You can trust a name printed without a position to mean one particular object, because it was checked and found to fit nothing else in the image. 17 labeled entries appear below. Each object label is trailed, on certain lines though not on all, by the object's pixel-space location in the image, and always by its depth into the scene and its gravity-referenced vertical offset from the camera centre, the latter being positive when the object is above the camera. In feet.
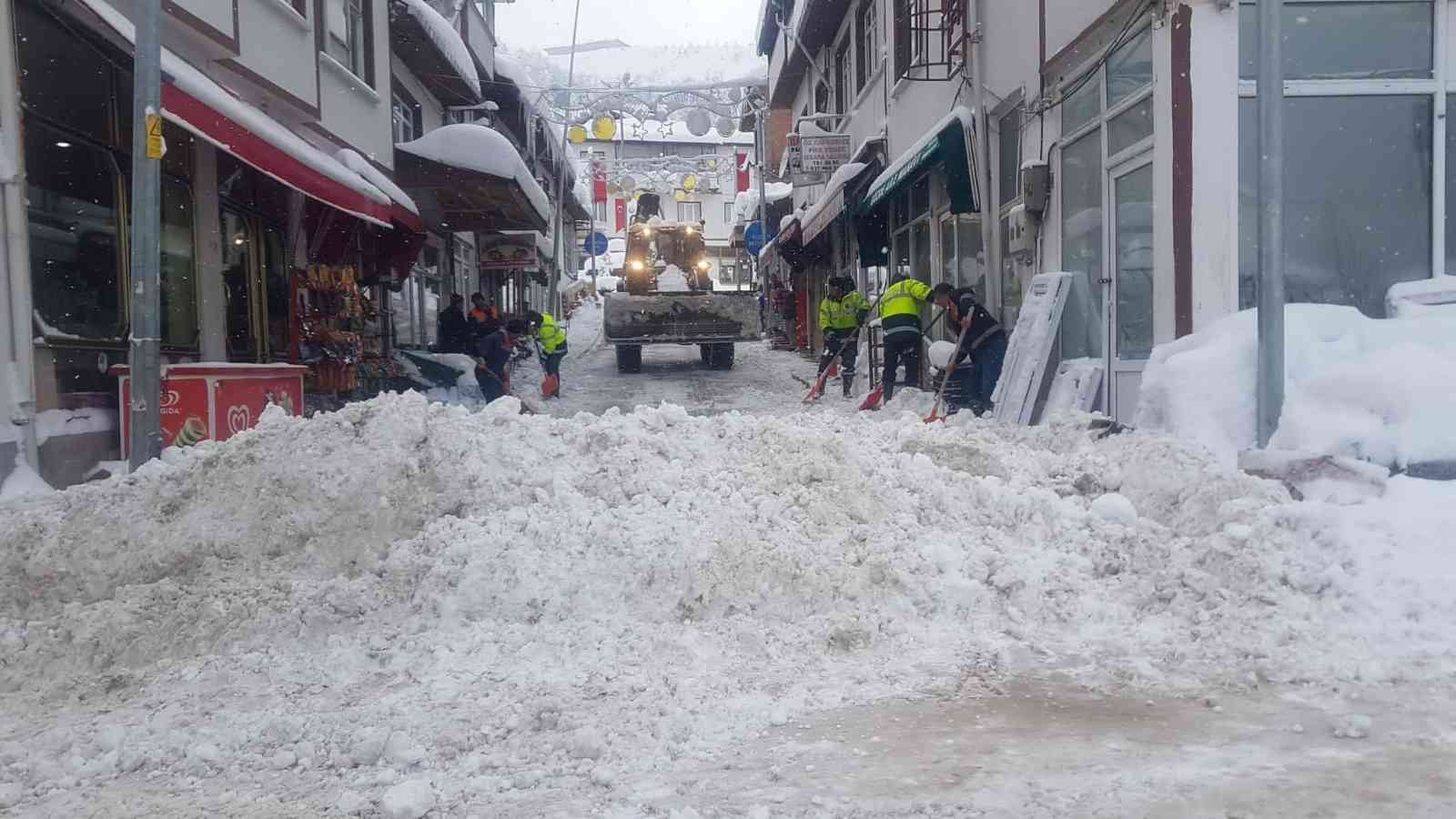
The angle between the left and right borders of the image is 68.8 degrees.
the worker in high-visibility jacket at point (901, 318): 37.93 +1.35
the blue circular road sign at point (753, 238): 96.48 +10.94
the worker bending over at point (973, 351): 32.91 +0.09
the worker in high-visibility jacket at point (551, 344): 49.90 +0.93
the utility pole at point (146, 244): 21.59 +2.61
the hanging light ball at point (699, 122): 89.61 +20.35
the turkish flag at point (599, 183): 151.02 +25.88
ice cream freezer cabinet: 25.41 -0.73
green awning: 36.70 +6.95
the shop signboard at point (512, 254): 79.87 +8.34
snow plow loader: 62.80 +2.39
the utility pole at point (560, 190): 94.63 +16.50
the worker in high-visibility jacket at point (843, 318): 48.44 +1.84
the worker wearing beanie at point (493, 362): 46.34 +0.11
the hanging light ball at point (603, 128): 79.15 +17.59
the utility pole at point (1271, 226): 18.99 +2.21
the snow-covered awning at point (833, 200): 56.34 +8.67
